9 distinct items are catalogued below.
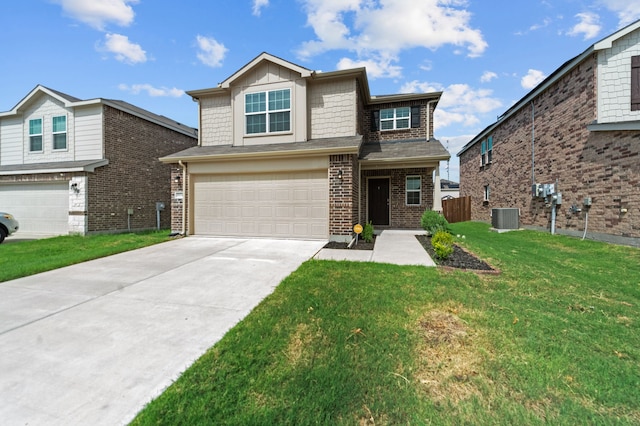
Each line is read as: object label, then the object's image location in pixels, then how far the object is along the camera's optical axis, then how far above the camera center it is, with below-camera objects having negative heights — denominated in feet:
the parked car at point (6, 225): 32.40 -2.01
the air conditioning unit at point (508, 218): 43.73 -1.48
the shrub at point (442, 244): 19.72 -2.59
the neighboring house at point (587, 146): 28.91 +7.91
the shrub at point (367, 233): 29.35 -2.67
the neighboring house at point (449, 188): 122.11 +9.77
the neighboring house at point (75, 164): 38.14 +6.67
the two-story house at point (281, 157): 28.84 +5.79
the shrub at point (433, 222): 30.07 -1.58
